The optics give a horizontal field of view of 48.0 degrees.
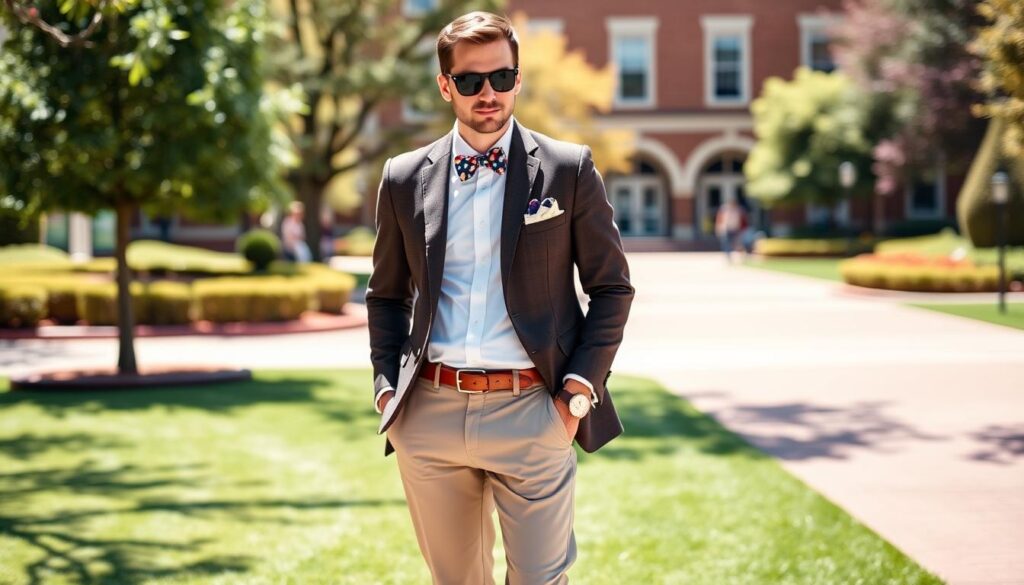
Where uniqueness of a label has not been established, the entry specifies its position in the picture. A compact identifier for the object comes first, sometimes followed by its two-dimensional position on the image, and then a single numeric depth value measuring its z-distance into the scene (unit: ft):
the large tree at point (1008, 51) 30.81
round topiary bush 71.61
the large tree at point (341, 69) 85.97
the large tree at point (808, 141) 123.65
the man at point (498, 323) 10.76
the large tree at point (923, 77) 99.66
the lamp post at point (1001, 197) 62.18
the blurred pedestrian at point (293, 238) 80.28
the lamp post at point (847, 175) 104.78
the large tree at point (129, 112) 36.94
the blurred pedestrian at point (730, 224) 121.39
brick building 153.28
